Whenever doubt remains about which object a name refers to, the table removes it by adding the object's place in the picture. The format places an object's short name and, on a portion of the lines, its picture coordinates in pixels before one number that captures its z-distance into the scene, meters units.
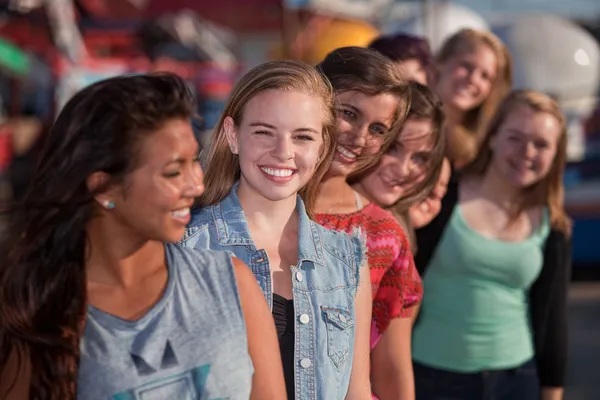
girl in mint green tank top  2.92
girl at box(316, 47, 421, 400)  2.16
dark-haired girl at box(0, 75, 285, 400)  1.43
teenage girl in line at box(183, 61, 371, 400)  1.82
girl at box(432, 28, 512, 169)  3.92
